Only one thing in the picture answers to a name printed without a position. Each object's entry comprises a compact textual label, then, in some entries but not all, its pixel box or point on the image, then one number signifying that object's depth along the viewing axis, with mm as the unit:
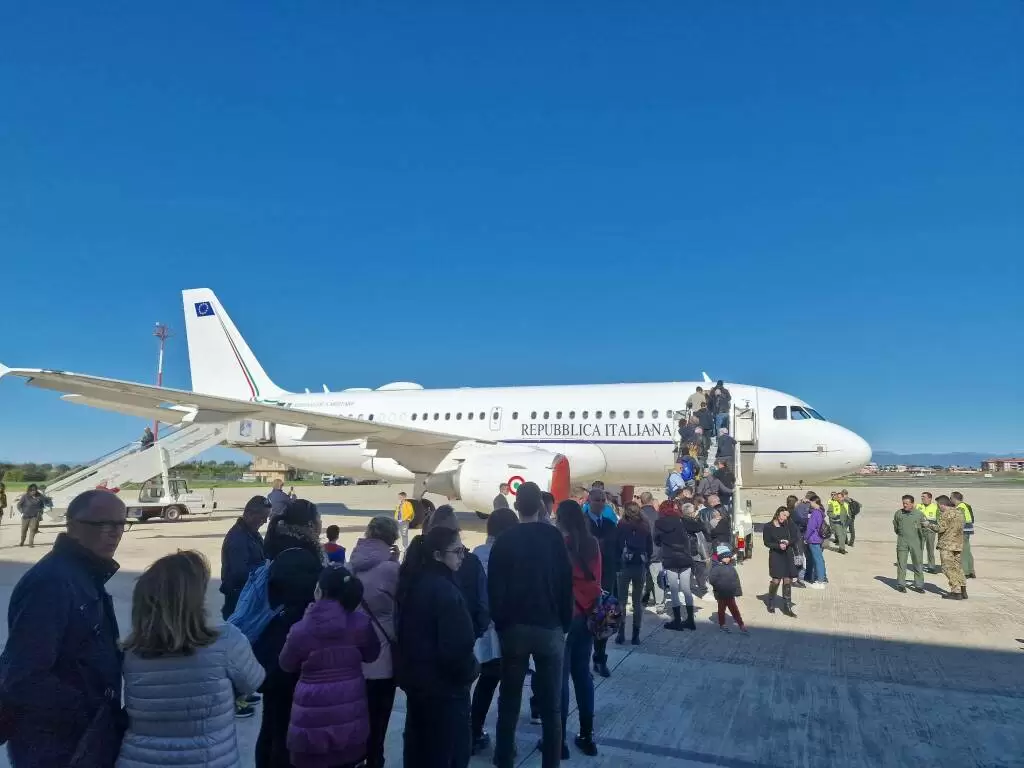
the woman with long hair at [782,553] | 8805
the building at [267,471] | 75312
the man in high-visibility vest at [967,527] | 10758
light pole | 49862
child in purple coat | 3295
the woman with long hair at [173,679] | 2611
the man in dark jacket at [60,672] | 2521
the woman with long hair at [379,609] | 3816
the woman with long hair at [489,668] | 4629
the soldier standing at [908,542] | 10672
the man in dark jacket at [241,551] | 5559
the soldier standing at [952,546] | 9859
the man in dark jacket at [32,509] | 15165
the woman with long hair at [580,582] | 4988
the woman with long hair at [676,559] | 8055
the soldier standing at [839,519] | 15234
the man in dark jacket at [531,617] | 4281
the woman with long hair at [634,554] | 7402
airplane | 14750
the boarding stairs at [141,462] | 18250
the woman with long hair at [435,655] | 3551
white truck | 21328
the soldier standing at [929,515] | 12297
